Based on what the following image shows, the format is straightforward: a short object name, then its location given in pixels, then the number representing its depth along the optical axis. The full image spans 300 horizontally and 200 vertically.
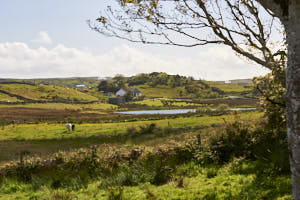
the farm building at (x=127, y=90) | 175.06
